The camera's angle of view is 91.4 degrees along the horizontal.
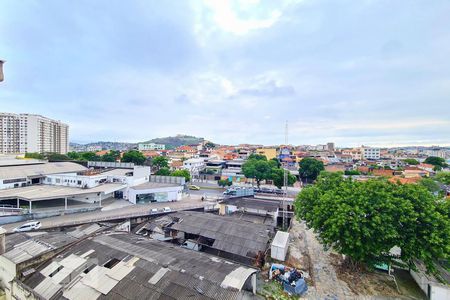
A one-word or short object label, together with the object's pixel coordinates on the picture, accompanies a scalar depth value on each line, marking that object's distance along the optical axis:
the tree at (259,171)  41.44
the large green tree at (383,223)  12.37
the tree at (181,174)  40.86
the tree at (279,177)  37.76
